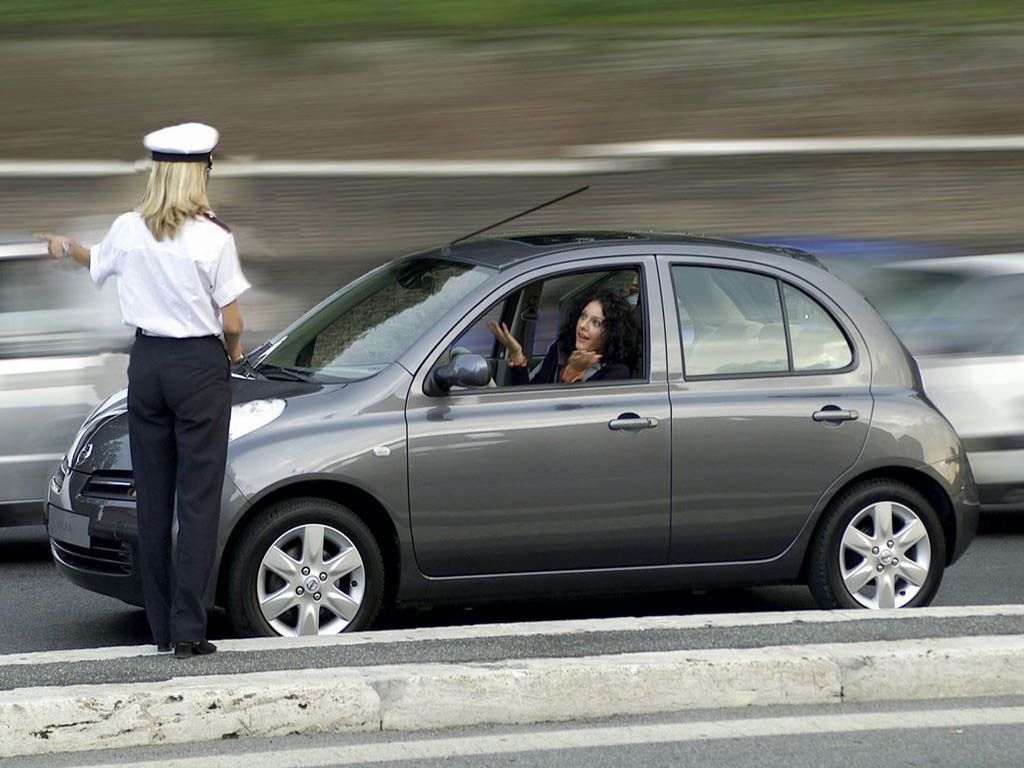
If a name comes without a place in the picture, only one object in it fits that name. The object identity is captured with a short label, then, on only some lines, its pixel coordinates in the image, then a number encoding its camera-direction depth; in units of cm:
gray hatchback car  1249
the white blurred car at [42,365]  1675
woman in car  1358
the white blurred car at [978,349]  1862
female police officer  1094
